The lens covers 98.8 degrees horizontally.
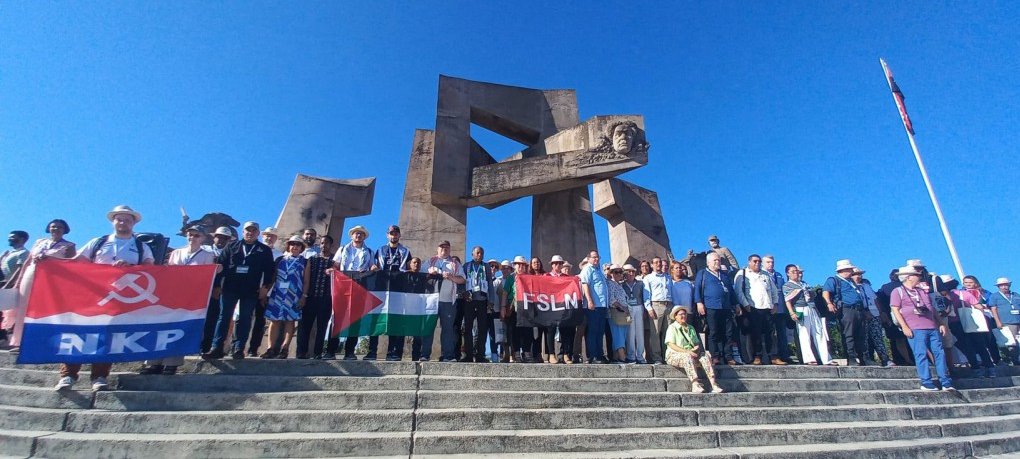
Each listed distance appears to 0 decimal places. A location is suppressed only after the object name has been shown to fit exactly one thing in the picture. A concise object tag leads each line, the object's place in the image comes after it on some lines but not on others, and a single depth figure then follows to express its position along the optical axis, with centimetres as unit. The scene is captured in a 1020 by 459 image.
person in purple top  722
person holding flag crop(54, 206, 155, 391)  520
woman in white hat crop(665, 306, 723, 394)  616
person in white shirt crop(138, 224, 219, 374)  583
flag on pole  1521
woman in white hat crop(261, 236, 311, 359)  620
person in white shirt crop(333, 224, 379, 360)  688
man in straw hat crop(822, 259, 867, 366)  816
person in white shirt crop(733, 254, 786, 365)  783
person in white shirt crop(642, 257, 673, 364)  787
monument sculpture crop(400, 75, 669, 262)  1177
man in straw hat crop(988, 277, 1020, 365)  948
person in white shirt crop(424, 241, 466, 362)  694
